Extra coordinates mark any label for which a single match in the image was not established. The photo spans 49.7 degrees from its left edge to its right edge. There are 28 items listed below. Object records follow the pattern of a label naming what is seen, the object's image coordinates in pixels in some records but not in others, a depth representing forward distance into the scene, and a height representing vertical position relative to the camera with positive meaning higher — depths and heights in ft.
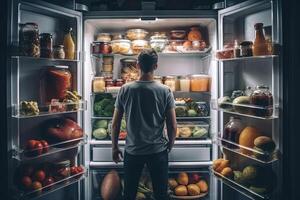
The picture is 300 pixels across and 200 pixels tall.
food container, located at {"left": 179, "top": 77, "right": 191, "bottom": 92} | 10.01 +0.19
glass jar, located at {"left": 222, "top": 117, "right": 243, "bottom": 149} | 8.33 -1.07
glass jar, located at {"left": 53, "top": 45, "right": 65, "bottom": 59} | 8.21 +0.98
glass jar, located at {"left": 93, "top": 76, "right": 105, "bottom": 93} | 9.87 +0.19
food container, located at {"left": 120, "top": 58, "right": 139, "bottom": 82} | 10.21 +0.65
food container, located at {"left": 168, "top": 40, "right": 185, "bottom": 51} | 9.94 +1.42
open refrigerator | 7.11 +0.04
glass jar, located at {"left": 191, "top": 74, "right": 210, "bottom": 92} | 9.92 +0.24
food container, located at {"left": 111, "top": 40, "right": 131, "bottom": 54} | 9.71 +1.33
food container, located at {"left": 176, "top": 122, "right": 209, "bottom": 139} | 10.00 -1.24
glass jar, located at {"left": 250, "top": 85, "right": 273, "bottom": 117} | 7.02 -0.23
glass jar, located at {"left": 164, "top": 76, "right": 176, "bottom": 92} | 9.93 +0.25
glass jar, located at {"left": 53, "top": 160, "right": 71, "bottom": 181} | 8.28 -2.05
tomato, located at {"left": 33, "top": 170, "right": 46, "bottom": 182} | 7.68 -2.03
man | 7.70 -0.90
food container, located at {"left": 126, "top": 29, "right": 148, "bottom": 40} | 10.18 +1.78
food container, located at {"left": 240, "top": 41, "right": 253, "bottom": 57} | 7.70 +0.99
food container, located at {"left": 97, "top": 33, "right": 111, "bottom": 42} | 10.04 +1.66
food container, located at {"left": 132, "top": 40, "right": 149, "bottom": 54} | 9.76 +1.36
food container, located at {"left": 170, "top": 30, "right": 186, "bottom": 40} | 10.15 +1.76
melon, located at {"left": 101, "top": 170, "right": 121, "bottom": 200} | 9.64 -2.88
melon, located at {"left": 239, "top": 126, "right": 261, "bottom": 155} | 7.86 -1.15
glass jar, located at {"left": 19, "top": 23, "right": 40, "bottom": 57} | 7.23 +1.18
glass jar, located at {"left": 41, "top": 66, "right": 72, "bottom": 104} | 8.45 +0.15
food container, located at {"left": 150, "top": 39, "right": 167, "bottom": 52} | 9.71 +1.39
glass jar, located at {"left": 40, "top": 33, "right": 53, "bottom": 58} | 7.77 +1.10
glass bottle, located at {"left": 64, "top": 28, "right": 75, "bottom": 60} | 8.68 +1.19
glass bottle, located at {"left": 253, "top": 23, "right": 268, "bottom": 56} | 7.34 +1.08
